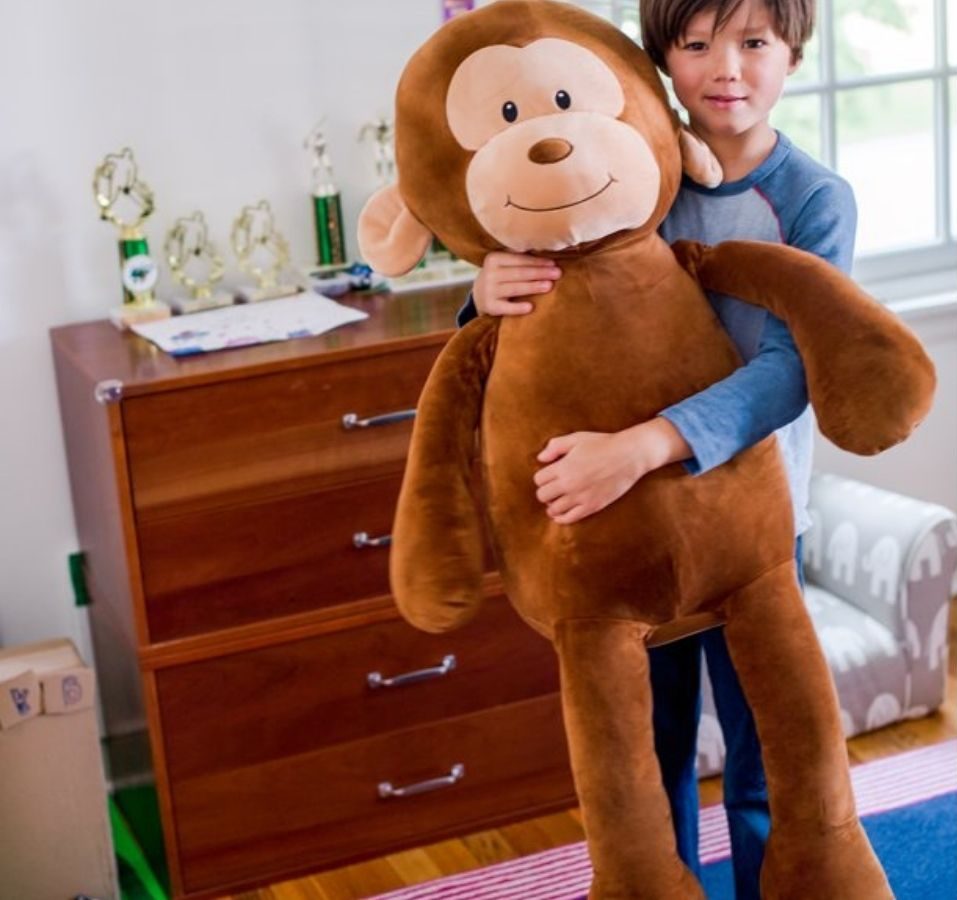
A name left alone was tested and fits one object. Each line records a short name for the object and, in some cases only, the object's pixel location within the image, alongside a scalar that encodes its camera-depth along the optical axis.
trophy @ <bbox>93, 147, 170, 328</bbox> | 2.53
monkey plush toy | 1.49
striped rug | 2.36
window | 3.08
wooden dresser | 2.27
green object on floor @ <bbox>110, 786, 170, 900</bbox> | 2.46
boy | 1.49
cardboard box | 2.25
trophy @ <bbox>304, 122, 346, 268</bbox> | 2.66
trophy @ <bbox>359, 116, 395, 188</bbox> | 2.71
